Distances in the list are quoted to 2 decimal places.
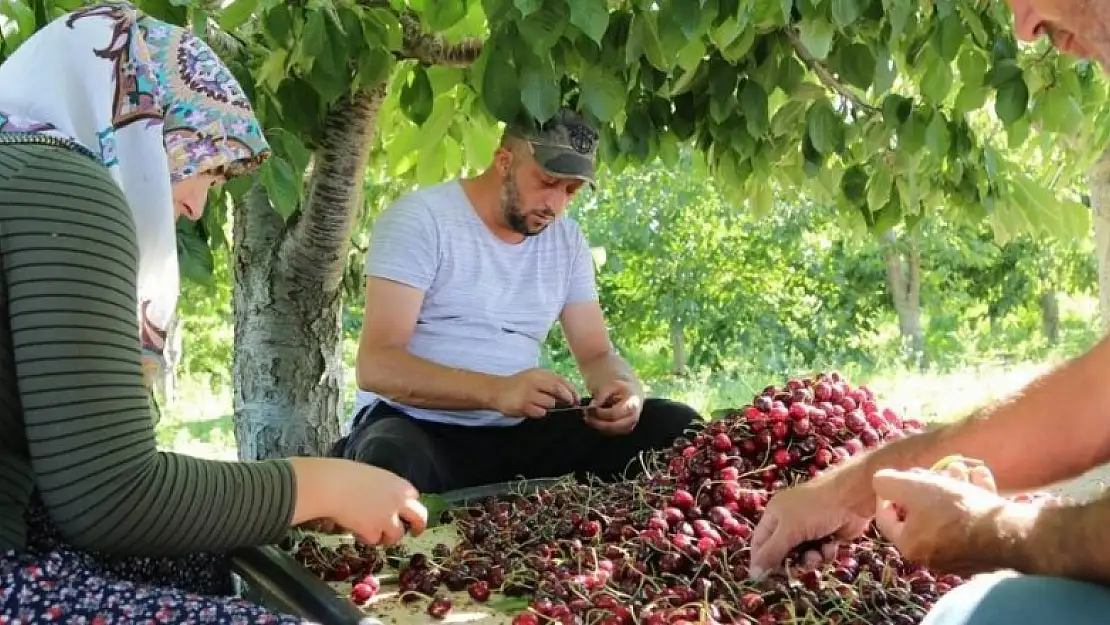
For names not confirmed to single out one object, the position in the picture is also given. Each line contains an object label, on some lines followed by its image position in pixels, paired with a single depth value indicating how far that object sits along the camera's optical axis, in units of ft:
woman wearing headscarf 4.08
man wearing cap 9.08
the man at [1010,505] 3.88
